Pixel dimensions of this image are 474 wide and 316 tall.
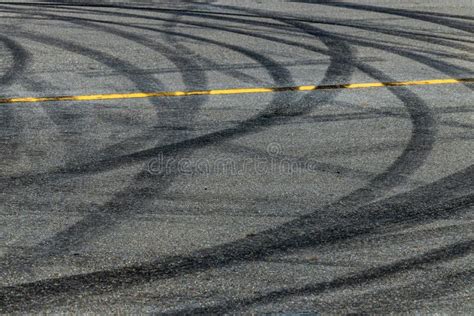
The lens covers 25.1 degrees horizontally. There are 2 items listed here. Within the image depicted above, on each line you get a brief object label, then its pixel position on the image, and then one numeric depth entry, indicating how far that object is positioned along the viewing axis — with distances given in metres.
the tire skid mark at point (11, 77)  8.55
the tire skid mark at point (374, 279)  5.69
